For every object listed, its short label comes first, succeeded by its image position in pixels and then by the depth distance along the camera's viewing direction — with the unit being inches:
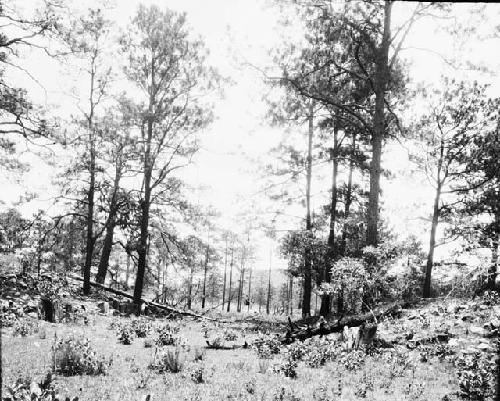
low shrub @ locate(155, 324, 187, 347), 347.3
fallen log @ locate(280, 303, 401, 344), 379.2
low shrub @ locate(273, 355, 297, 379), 260.8
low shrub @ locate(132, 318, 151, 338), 401.4
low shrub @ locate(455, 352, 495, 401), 214.1
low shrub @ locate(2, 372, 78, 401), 151.6
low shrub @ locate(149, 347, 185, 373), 256.2
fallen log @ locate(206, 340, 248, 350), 373.4
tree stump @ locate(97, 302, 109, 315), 538.4
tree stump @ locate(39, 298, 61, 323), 406.9
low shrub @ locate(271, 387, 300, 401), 207.5
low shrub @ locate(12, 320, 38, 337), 323.1
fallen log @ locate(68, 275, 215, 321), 704.5
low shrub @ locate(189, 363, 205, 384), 237.4
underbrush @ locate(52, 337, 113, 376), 230.8
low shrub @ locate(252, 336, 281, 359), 322.7
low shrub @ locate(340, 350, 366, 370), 279.7
